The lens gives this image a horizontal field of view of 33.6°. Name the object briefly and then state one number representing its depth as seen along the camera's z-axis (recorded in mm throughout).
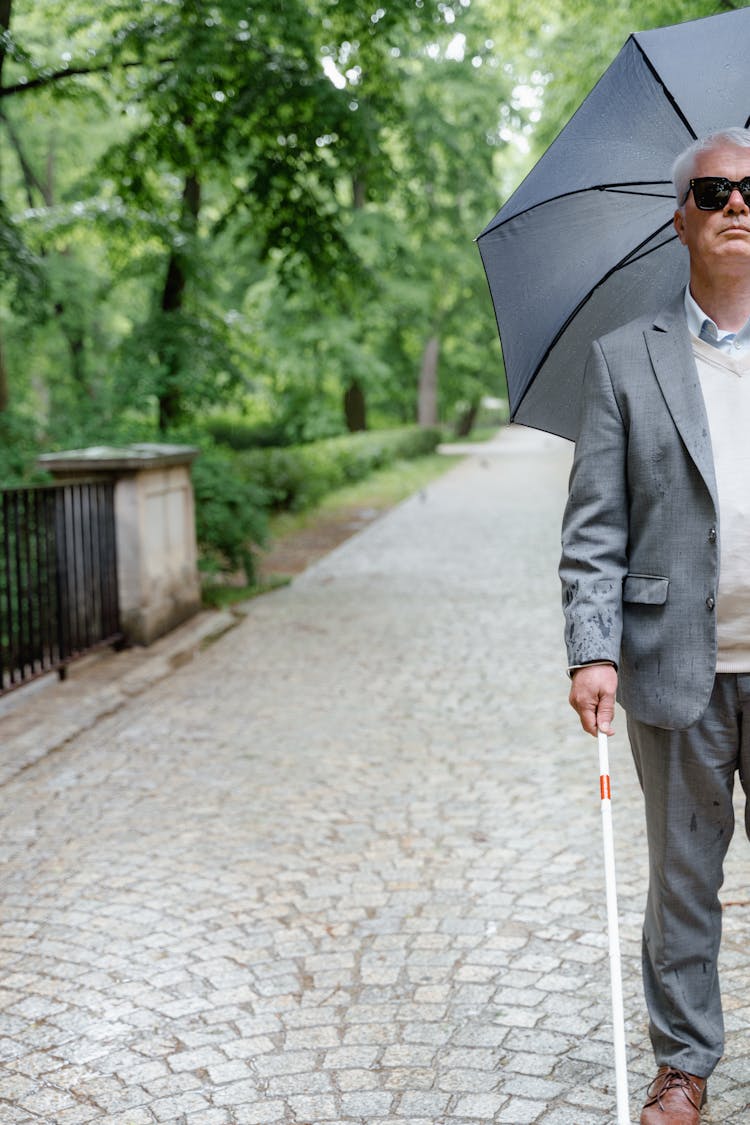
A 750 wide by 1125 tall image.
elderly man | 2508
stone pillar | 8797
